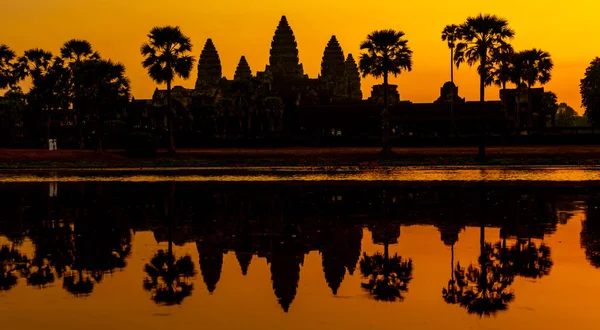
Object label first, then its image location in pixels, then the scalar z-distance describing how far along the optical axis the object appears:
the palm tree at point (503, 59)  77.50
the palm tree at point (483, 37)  76.50
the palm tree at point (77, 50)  90.19
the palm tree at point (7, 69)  93.44
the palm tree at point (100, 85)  81.62
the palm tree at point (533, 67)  111.00
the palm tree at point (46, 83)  94.31
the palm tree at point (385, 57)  78.75
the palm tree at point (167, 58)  81.81
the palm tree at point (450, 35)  85.47
